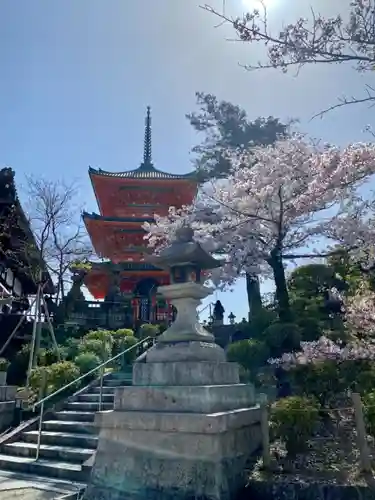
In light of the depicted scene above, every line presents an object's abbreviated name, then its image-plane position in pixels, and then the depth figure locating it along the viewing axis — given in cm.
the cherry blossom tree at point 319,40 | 488
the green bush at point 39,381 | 946
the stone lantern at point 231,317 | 1771
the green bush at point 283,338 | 1024
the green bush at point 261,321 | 1234
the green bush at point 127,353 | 1313
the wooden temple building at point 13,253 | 1727
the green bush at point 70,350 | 1326
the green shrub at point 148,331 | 1628
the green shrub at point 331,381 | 717
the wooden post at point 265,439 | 527
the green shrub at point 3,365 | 1144
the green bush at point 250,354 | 1037
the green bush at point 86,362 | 1120
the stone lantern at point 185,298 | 584
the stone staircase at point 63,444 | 648
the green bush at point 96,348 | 1290
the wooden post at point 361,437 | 468
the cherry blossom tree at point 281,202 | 1076
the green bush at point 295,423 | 554
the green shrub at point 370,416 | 537
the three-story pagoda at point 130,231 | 2181
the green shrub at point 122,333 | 1595
